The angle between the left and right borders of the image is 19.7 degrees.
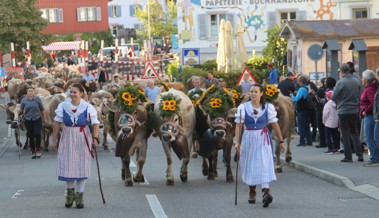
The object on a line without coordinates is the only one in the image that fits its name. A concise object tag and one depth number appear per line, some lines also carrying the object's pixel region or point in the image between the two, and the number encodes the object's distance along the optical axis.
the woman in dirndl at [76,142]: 15.89
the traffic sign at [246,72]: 30.80
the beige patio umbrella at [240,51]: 46.00
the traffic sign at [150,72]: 40.84
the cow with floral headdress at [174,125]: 19.14
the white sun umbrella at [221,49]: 44.19
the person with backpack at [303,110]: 26.59
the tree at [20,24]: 67.62
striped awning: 86.59
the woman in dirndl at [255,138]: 15.77
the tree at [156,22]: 105.31
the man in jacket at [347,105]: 21.44
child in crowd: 23.91
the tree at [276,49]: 45.54
